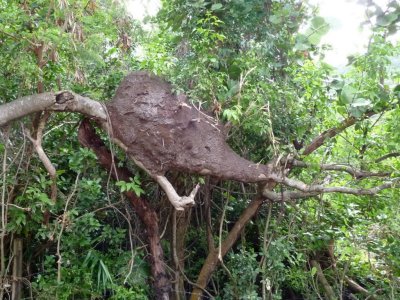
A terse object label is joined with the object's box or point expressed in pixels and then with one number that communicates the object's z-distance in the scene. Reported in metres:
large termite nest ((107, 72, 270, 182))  3.37
